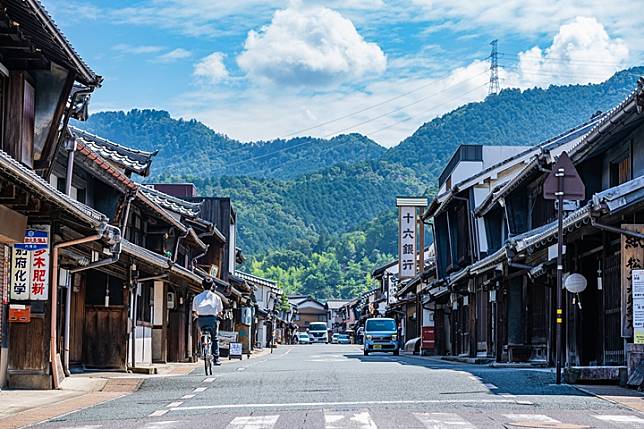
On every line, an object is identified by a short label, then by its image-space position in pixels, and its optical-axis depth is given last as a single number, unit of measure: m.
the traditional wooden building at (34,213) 16.88
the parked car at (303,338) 121.97
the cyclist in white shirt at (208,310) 26.16
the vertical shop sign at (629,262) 18.05
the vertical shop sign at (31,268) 17.34
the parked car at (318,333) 130.62
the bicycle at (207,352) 24.58
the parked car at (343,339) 119.50
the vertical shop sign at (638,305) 17.05
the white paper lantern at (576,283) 21.70
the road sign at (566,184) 18.61
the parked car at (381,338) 51.34
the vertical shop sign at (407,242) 57.94
